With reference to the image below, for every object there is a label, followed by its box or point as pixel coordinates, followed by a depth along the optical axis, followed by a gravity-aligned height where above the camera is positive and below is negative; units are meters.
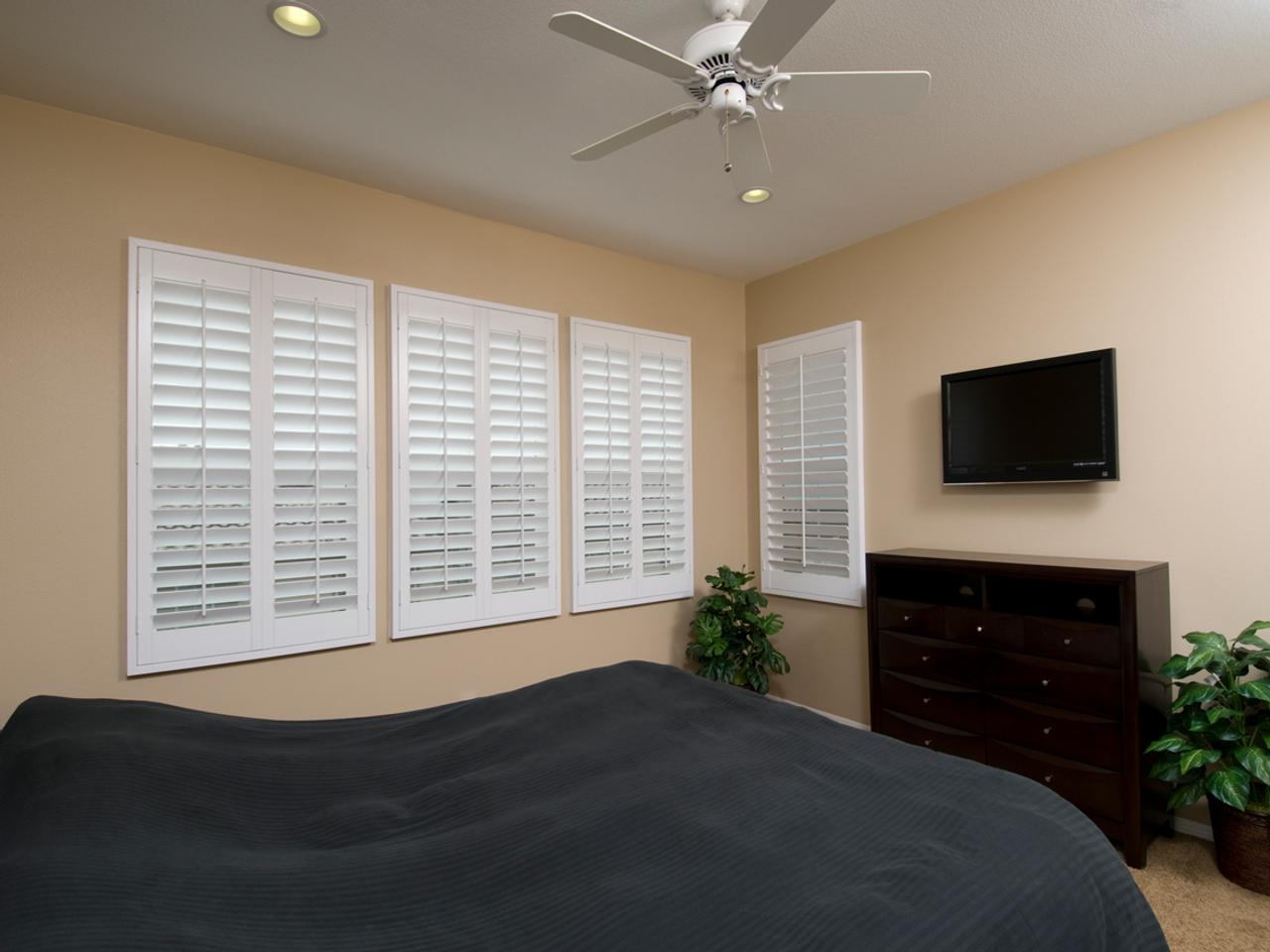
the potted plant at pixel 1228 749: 2.24 -0.86
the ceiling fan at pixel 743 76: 1.52 +1.07
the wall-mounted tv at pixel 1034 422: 2.82 +0.34
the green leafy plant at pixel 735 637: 3.81 -0.78
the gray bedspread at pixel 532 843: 1.00 -0.63
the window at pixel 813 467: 3.83 +0.19
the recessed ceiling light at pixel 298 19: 1.96 +1.44
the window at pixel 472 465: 3.17 +0.19
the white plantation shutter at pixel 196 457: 2.58 +0.19
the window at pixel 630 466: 3.78 +0.20
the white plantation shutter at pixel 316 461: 2.84 +0.19
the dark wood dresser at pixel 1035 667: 2.47 -0.71
